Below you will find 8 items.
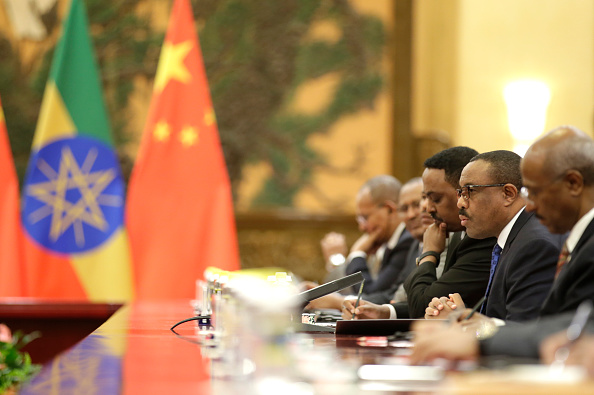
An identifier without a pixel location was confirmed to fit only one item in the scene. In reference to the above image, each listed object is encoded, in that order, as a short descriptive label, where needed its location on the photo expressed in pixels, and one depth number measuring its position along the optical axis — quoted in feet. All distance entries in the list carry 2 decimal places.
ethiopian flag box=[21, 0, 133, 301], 43.09
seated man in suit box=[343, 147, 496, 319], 22.47
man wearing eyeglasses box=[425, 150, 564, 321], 18.11
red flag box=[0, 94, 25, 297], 42.82
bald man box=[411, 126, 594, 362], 14.58
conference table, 8.77
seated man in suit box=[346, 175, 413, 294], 38.58
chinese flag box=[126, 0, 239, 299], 44.20
